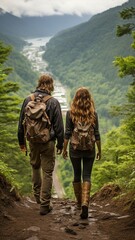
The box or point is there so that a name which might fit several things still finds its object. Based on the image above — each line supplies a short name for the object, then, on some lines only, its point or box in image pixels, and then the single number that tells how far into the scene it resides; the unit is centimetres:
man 533
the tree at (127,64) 1034
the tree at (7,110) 1529
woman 546
